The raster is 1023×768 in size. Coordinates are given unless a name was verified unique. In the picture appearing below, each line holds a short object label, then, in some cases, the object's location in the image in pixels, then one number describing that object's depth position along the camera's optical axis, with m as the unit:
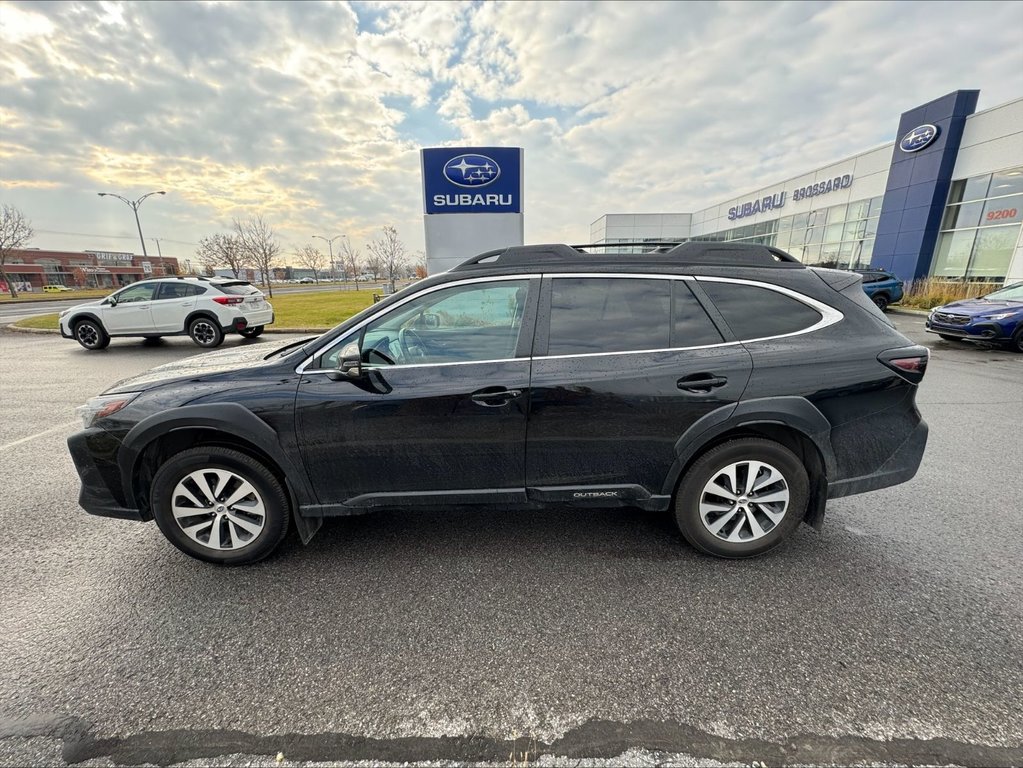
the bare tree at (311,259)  58.94
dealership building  17.34
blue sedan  9.22
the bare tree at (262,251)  35.53
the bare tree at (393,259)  40.67
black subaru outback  2.52
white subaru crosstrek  10.51
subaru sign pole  10.55
